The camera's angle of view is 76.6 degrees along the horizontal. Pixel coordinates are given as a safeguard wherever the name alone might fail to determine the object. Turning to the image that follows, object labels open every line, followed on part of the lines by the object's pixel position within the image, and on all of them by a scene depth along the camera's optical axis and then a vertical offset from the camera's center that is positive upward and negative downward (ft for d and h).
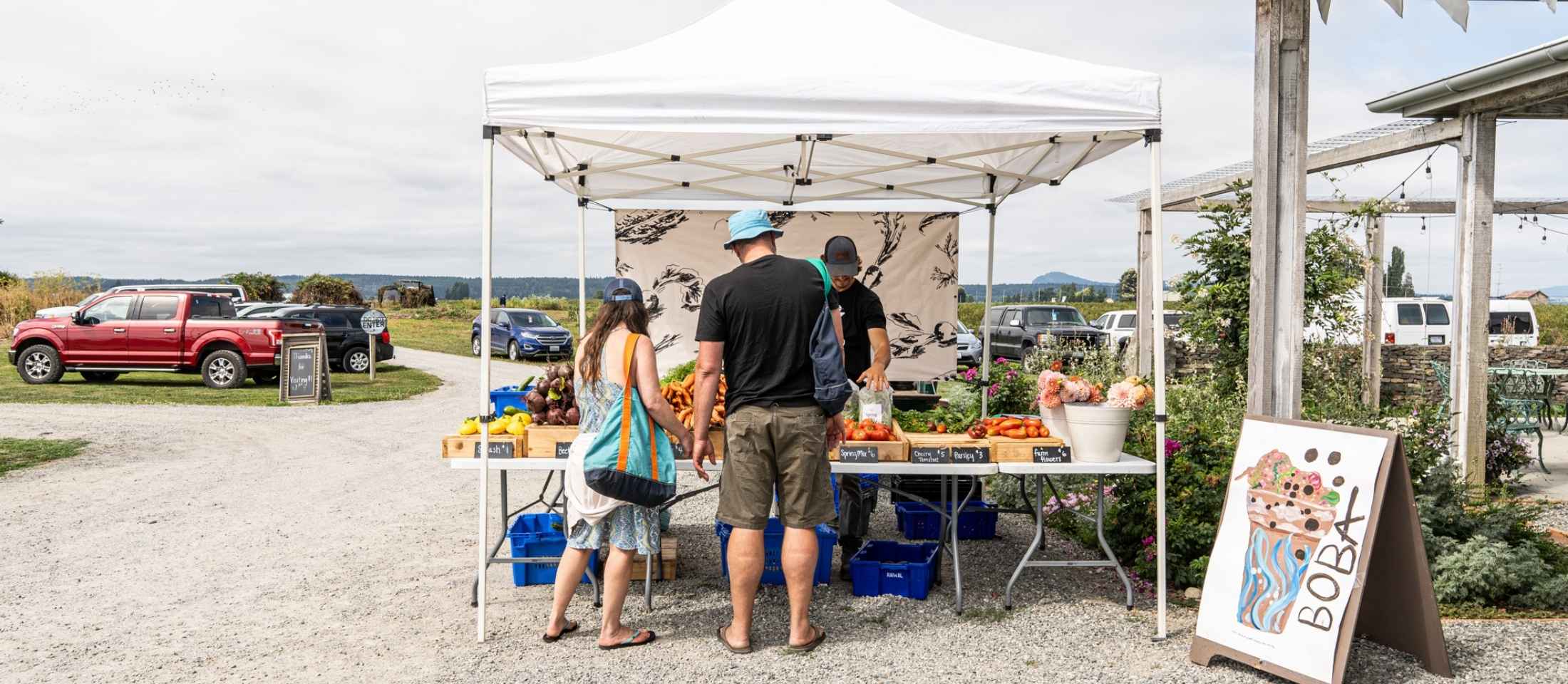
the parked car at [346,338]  62.69 -0.60
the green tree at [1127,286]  104.88 +5.43
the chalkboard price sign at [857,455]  14.92 -1.83
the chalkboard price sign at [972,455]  15.10 -1.84
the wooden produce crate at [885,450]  14.93 -1.76
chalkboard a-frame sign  48.08 -2.14
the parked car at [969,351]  70.44 -1.18
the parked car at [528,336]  73.97 -0.38
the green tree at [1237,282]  31.53 +1.76
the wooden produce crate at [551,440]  15.02 -1.67
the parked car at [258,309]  70.79 +1.45
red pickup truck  52.90 -0.63
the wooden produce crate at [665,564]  17.22 -4.05
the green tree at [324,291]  132.05 +5.11
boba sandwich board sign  12.32 -2.89
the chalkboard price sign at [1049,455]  15.21 -1.84
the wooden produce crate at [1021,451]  15.19 -1.79
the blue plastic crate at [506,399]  18.71 -1.30
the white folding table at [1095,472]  14.94 -2.06
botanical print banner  24.06 +1.68
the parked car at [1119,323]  70.94 +0.88
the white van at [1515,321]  58.49 +1.06
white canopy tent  13.57 +3.39
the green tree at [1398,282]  91.61 +6.30
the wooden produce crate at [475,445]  14.88 -1.76
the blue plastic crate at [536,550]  16.99 -3.80
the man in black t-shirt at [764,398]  12.95 -0.87
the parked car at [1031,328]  72.43 +0.52
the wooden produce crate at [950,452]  15.07 -1.79
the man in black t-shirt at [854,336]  17.83 -0.06
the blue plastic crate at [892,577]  16.40 -4.04
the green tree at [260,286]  134.72 +5.83
